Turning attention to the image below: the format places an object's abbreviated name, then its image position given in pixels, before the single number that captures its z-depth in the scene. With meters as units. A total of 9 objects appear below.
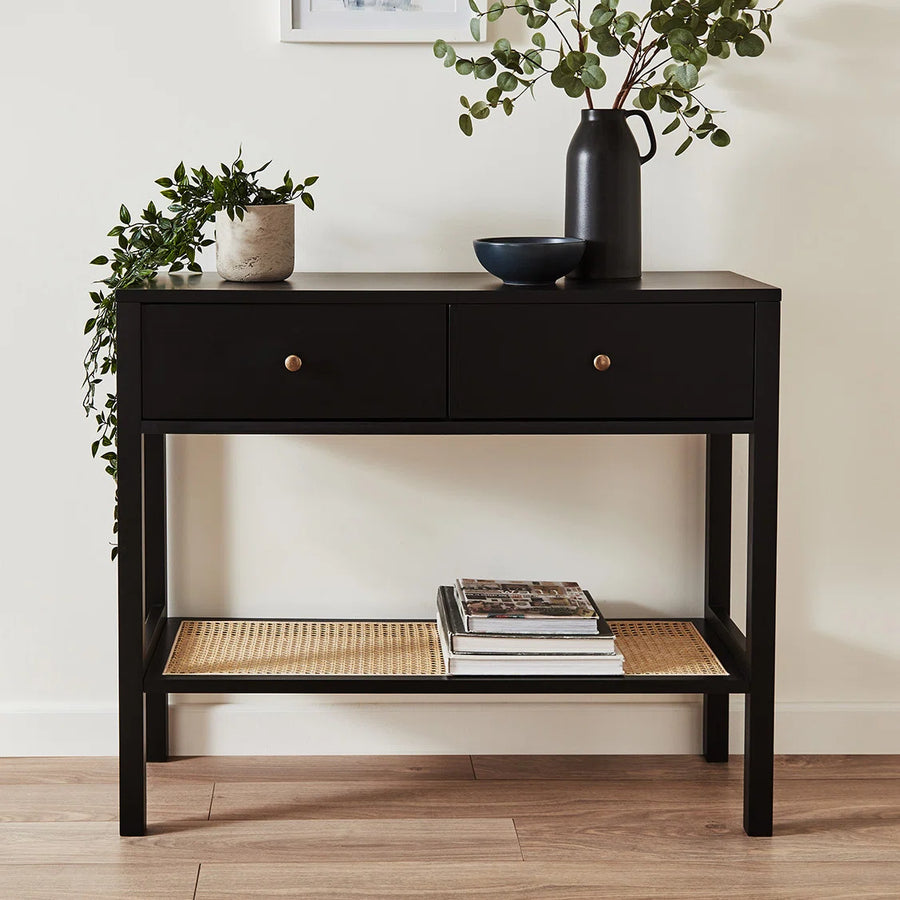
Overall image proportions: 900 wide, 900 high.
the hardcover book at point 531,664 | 3.23
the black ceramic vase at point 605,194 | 3.26
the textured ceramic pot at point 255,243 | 3.20
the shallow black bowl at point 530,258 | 3.15
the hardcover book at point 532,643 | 3.24
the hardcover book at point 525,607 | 3.26
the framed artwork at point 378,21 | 3.42
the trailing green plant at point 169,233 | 3.18
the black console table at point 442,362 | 3.11
